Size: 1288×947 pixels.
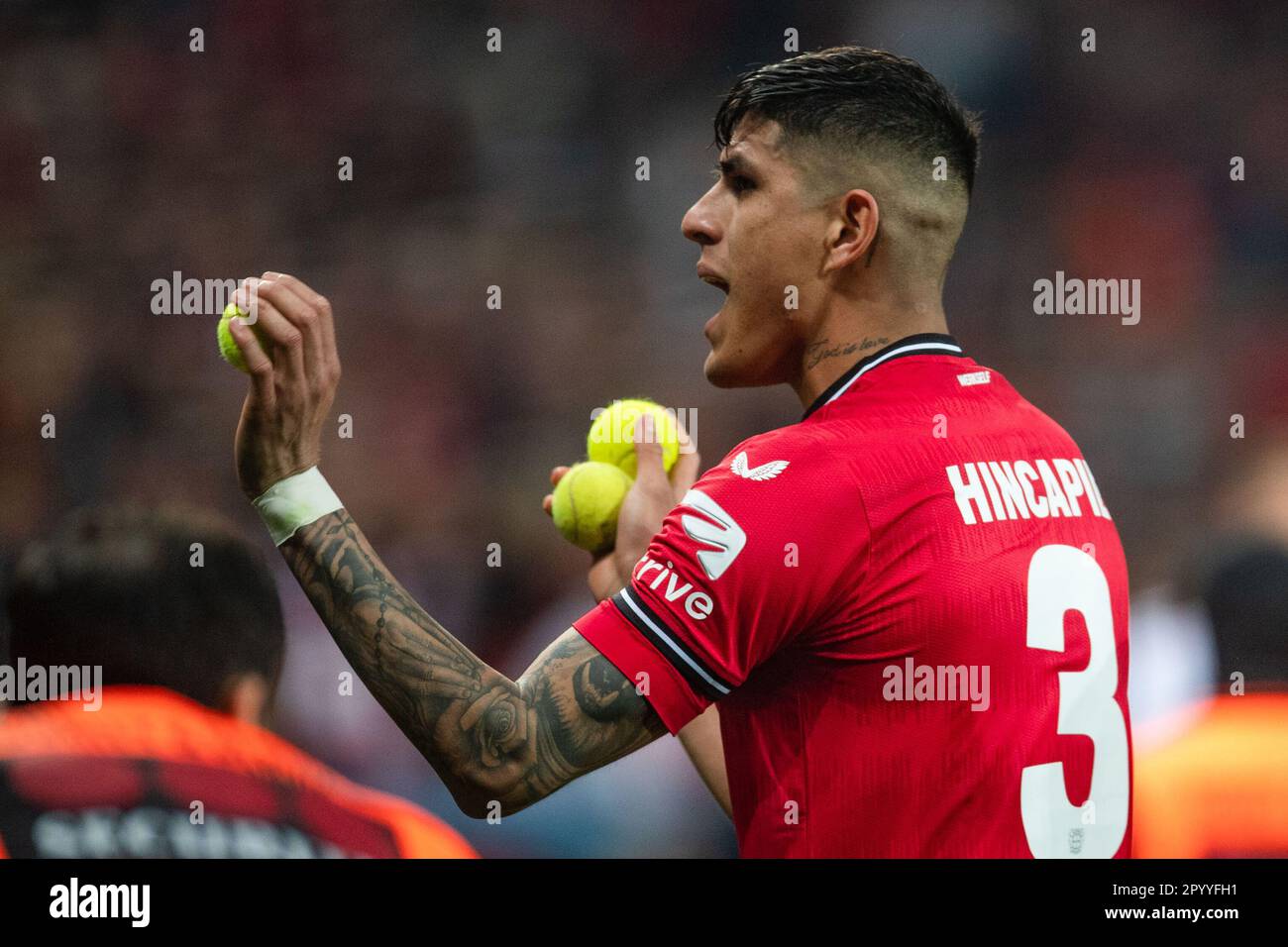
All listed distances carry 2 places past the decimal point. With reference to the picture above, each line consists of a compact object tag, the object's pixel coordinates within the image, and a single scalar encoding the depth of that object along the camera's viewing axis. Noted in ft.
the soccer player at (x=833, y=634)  6.44
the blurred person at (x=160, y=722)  10.50
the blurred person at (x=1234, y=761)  15.64
